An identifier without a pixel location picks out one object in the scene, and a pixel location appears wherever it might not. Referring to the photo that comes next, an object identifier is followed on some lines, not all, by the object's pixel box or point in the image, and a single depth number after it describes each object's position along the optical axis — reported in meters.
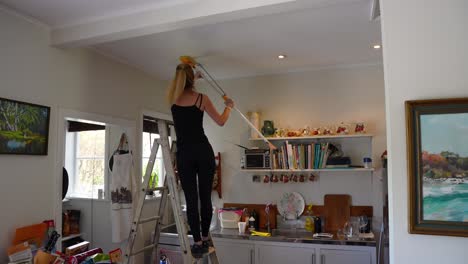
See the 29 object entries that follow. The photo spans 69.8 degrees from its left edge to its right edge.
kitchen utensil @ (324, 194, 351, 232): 3.69
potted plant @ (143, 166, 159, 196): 4.34
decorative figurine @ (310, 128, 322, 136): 3.73
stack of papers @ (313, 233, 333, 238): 3.42
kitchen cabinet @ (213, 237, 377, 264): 3.17
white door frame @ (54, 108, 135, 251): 2.74
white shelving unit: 3.63
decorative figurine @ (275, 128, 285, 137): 3.89
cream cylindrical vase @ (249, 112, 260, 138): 3.98
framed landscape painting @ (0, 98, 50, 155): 2.31
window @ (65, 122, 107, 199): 4.40
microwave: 3.84
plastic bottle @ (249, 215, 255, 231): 3.87
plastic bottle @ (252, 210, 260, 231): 3.92
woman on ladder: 2.27
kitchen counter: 3.19
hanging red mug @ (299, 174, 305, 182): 3.88
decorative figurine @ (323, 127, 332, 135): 3.71
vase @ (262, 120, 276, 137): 3.92
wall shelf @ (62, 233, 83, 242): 3.96
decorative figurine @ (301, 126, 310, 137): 3.79
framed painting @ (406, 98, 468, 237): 1.54
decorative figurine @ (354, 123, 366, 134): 3.57
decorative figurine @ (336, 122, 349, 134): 3.62
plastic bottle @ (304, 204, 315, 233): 3.71
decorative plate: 3.87
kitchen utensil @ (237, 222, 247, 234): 3.73
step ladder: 2.31
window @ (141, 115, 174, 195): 4.15
